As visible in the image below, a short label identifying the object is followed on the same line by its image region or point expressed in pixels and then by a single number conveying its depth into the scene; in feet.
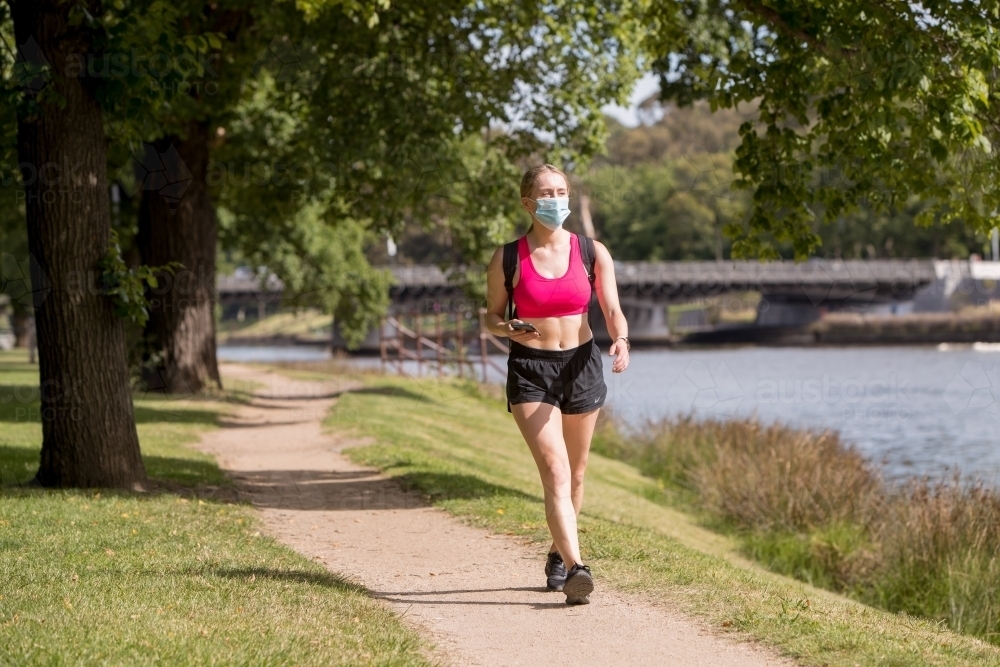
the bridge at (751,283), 200.64
